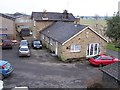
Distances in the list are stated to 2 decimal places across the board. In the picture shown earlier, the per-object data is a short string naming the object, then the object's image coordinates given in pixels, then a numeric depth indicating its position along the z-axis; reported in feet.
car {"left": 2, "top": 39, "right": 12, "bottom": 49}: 58.60
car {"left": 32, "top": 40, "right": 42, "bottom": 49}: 61.01
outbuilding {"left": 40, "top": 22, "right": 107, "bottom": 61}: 47.68
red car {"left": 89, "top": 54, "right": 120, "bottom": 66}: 42.73
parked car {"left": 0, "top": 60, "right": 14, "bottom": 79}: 32.82
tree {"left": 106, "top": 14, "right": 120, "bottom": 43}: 72.72
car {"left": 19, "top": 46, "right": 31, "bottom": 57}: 49.49
